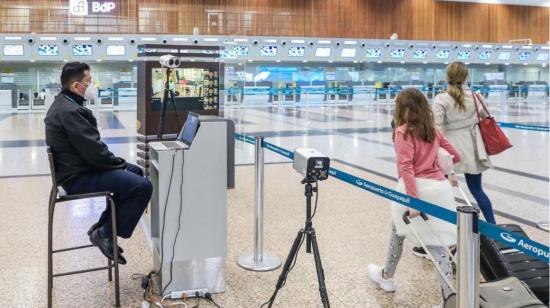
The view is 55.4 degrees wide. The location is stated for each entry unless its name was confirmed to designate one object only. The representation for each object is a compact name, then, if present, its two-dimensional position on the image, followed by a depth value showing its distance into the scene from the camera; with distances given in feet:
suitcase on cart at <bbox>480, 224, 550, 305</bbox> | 9.21
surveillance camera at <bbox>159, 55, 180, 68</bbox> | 12.35
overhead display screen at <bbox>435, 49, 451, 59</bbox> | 76.28
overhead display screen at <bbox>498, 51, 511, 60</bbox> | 80.93
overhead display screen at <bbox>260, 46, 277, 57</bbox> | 66.69
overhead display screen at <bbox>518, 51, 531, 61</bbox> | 82.84
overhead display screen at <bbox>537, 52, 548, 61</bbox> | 84.71
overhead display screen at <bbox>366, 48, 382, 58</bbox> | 72.58
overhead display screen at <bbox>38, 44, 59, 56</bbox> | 59.11
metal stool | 9.39
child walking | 9.61
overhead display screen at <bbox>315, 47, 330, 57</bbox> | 70.33
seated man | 9.70
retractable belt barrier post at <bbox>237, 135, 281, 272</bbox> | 12.35
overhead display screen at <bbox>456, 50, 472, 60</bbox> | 77.56
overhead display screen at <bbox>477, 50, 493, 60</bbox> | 79.20
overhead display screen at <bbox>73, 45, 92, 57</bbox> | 59.93
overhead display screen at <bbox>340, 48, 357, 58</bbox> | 71.67
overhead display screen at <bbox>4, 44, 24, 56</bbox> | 58.29
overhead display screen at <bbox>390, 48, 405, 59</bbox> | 73.67
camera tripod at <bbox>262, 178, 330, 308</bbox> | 8.52
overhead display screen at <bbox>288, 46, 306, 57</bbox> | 68.54
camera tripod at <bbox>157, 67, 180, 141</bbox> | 12.42
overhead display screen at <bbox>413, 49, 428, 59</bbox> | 74.95
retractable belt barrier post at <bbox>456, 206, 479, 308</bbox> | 6.01
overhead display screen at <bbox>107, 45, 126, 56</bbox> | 61.16
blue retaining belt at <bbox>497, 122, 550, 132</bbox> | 15.69
